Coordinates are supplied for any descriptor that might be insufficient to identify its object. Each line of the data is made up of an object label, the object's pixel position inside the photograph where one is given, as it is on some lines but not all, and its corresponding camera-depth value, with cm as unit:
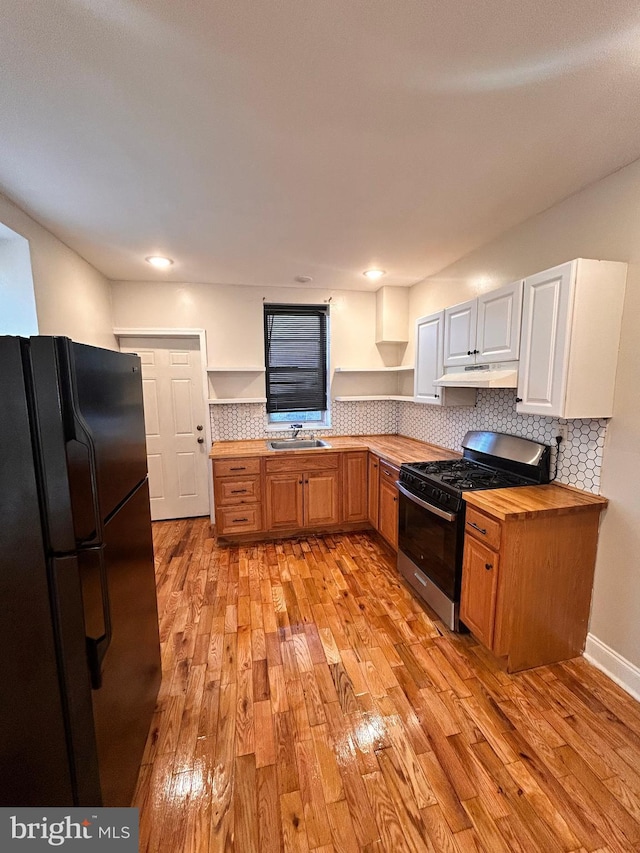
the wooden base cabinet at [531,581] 179
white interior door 376
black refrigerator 90
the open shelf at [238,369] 366
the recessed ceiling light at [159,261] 293
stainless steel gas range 213
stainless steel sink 371
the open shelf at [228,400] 373
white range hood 210
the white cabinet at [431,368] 287
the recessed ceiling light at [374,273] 331
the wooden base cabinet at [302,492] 338
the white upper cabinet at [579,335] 171
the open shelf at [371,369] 386
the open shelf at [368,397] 390
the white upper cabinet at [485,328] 208
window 397
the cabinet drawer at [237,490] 329
